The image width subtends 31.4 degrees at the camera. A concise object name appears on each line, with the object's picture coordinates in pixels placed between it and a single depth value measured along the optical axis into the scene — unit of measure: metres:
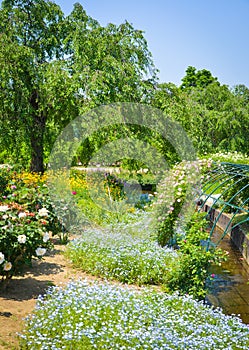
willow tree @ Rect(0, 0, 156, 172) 9.66
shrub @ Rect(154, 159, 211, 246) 6.62
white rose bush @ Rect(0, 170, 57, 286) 4.42
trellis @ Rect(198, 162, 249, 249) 6.99
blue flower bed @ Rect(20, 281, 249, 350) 3.32
